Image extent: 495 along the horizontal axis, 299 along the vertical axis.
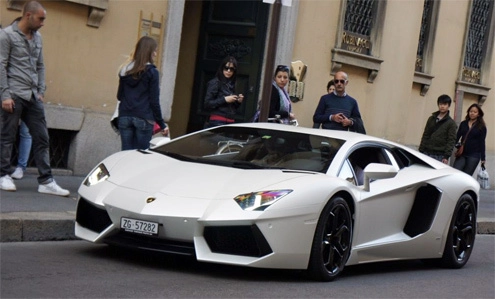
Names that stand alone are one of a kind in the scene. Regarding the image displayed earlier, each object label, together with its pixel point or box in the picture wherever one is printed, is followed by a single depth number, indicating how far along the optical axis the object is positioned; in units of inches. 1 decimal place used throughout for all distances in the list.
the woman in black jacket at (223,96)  503.8
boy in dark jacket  609.3
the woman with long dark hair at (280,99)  504.1
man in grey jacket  412.5
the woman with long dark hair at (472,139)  685.9
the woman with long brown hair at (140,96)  437.1
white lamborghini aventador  307.3
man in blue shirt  522.3
